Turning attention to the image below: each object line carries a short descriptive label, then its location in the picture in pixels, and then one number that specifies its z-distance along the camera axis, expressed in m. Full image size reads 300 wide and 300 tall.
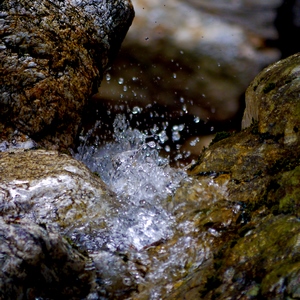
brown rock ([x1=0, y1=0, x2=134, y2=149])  9.09
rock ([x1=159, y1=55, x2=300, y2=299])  4.42
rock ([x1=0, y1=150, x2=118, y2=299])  4.74
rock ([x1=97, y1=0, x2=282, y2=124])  15.05
